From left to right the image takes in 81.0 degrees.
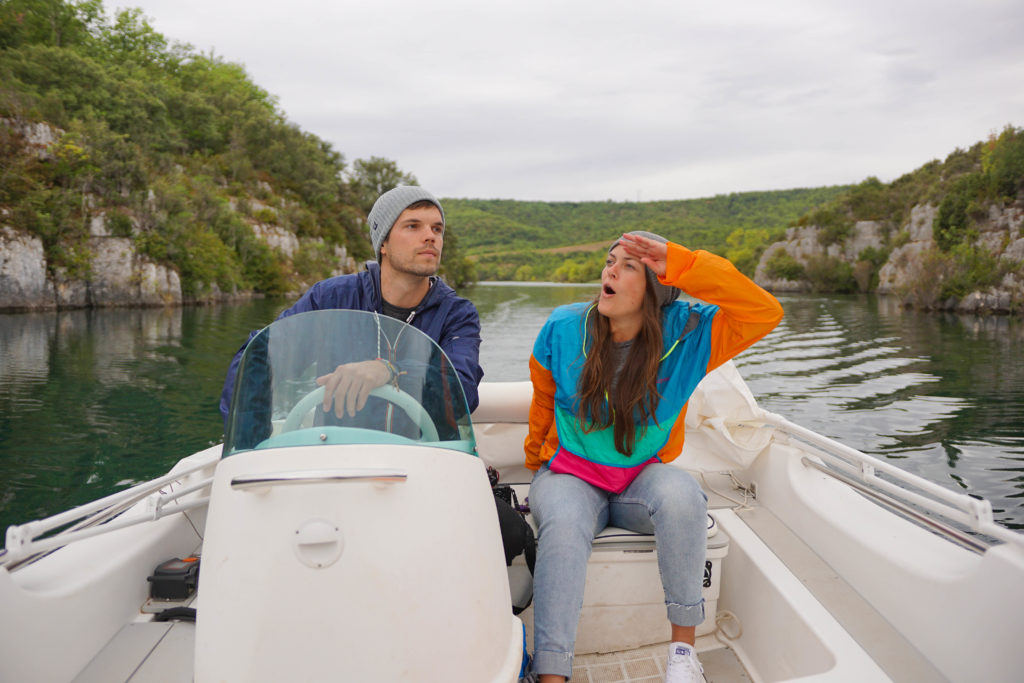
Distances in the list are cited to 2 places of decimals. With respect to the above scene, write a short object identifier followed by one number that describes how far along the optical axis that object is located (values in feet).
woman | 5.55
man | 7.29
